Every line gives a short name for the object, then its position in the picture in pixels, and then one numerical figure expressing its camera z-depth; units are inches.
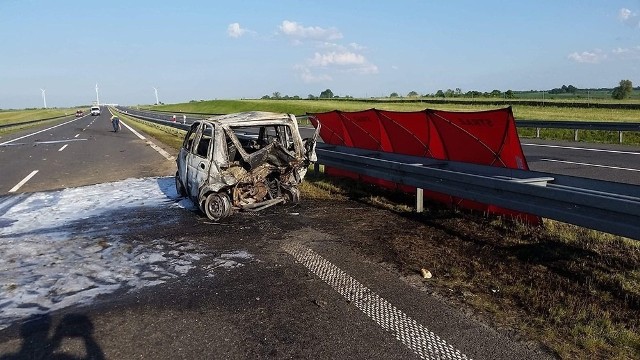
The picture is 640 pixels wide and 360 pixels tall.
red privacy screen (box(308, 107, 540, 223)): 282.2
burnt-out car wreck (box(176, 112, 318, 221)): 303.3
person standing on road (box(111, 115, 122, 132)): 1331.2
